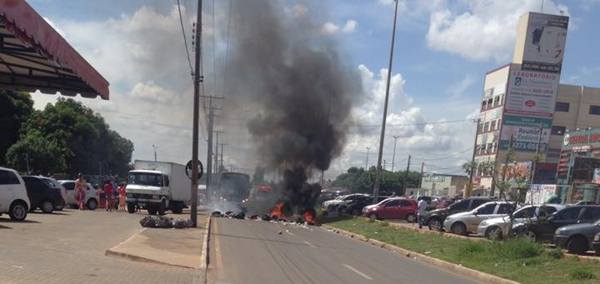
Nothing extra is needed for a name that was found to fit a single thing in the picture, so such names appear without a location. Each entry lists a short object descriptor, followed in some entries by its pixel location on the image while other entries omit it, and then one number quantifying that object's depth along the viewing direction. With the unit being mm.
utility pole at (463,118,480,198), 50666
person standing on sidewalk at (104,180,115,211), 31719
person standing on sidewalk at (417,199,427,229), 31033
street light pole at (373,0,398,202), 38469
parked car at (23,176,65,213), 24078
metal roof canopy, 6230
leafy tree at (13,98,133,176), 56481
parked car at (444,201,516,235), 25984
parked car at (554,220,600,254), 17656
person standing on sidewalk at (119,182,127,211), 34422
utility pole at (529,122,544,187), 18523
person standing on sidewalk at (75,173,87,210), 29953
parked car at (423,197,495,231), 29203
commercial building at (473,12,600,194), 60688
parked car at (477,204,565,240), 20856
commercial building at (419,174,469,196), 74375
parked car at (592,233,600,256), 16905
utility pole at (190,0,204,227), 23781
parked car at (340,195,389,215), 43094
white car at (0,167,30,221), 18375
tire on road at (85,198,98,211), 31641
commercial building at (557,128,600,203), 37938
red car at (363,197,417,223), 37562
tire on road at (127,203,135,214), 31062
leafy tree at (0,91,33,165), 51397
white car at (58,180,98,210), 30734
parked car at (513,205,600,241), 19828
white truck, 31250
